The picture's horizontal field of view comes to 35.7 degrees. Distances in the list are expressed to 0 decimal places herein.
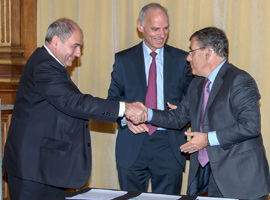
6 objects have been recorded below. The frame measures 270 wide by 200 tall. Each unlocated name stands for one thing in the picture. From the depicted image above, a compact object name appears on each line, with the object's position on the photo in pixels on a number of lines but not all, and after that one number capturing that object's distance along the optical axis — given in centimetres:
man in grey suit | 263
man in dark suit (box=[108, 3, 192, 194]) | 334
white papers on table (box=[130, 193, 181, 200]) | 209
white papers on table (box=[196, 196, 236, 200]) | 208
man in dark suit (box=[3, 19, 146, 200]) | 277
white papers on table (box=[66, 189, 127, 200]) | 210
